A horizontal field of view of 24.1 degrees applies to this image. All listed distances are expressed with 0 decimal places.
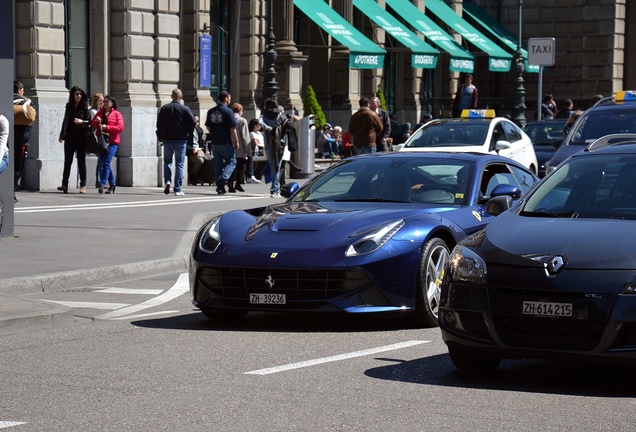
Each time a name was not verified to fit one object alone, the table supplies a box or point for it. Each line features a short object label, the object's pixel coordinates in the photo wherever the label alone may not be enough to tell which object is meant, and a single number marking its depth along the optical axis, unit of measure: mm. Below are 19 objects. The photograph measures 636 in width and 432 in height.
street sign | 35938
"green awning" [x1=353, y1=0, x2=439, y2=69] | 41031
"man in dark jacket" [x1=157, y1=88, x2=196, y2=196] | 25656
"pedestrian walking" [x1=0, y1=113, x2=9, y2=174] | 16219
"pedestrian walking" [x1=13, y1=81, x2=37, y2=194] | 19438
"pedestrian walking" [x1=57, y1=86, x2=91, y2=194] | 25031
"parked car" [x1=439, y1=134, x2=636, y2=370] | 7848
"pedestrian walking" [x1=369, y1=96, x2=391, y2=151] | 29203
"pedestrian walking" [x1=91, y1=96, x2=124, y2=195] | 25656
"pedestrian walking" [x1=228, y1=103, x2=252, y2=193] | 28047
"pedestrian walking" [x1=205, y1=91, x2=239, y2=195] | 26578
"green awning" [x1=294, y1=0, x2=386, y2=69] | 38281
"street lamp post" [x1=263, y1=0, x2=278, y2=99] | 32531
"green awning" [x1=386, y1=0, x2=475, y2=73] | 43156
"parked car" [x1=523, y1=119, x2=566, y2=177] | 31062
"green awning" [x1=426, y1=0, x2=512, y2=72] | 46281
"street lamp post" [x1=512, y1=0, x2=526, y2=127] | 44562
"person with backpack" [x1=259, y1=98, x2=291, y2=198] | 26984
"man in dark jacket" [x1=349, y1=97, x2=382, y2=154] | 27859
